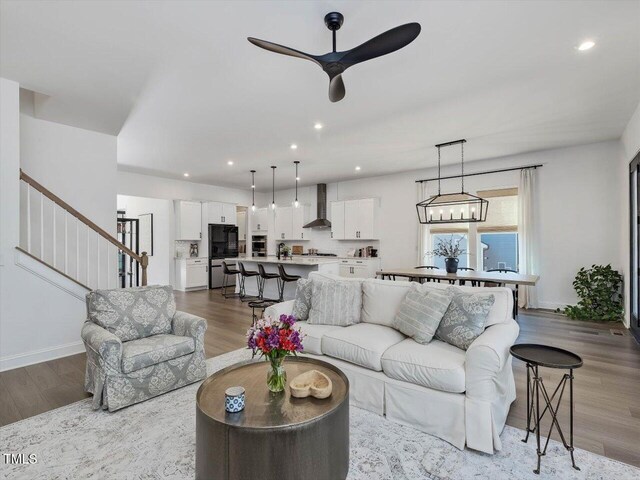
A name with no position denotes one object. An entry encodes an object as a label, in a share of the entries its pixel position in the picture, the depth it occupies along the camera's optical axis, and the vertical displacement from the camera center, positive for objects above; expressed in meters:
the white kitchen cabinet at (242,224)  10.87 +0.55
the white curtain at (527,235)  6.15 +0.11
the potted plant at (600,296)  5.25 -0.90
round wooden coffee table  1.51 -0.94
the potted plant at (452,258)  5.45 -0.29
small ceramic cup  1.66 -0.82
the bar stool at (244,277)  7.27 -0.87
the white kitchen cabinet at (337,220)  8.73 +0.55
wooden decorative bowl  1.81 -0.82
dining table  4.58 -0.54
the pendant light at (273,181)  7.51 +1.63
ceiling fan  1.96 +1.23
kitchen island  6.75 -0.60
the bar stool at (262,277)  7.00 -0.78
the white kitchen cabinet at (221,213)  9.16 +0.80
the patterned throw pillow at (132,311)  2.90 -0.65
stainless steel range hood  9.28 +1.10
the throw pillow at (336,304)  3.21 -0.63
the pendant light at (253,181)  7.92 +1.62
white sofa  2.11 -0.96
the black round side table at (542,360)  1.94 -0.72
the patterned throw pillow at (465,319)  2.51 -0.61
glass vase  1.88 -0.79
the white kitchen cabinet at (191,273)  8.58 -0.86
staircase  4.18 -0.02
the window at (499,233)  6.59 +0.17
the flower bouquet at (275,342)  1.81 -0.56
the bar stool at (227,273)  7.67 -0.75
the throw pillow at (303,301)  3.46 -0.65
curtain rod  6.21 +1.40
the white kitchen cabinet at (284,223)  9.77 +0.53
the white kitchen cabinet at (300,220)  9.59 +0.61
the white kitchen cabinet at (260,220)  10.12 +0.63
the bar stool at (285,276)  6.52 -0.72
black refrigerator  9.12 -0.21
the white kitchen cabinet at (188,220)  8.56 +0.54
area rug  1.92 -1.35
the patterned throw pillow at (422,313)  2.65 -0.60
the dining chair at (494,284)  5.52 -0.72
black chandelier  5.56 +0.59
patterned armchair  2.58 -0.89
